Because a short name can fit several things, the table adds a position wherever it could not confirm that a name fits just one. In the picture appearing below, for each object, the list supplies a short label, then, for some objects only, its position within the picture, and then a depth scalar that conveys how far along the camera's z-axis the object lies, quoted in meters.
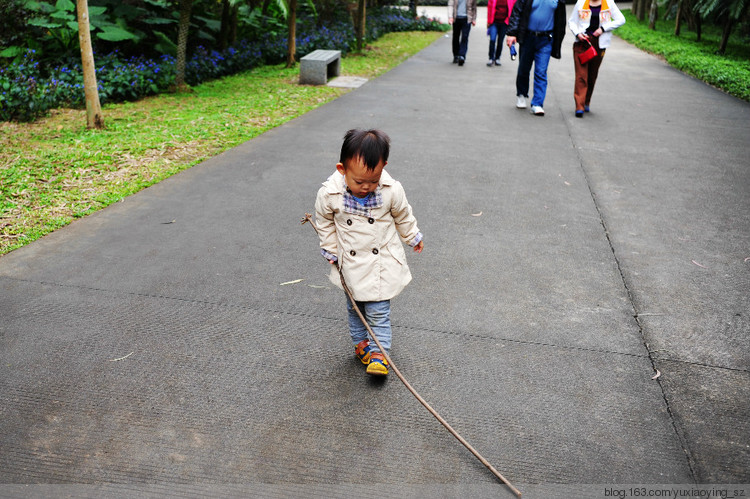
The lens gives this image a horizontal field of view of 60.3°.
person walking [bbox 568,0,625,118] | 8.45
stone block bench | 11.26
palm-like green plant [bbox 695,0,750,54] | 14.98
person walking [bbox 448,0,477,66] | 13.58
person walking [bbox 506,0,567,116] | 8.58
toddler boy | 2.91
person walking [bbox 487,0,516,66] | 14.23
